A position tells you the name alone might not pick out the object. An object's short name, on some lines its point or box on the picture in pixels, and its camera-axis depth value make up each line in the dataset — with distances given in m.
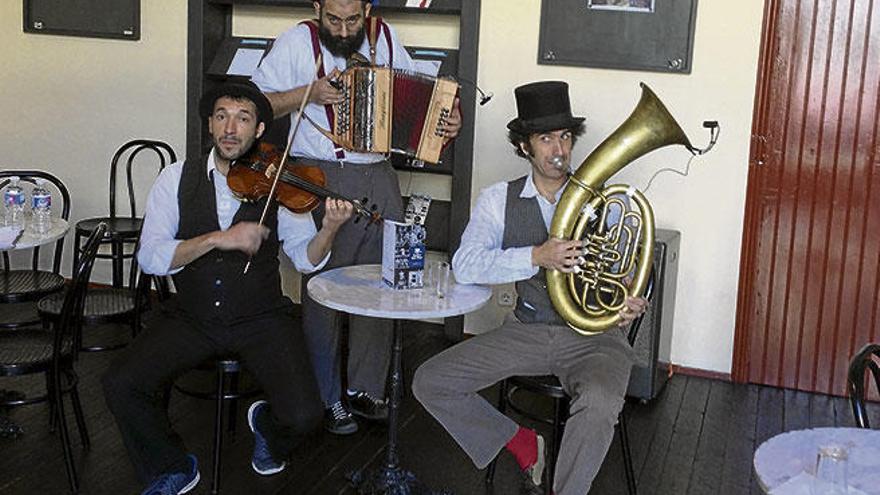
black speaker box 4.30
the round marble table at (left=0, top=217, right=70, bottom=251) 3.79
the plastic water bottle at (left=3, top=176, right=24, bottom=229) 4.04
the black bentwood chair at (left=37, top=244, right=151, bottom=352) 4.10
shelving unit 4.93
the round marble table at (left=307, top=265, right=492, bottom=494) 3.11
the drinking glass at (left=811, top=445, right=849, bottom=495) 1.96
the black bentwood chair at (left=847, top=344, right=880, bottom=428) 2.52
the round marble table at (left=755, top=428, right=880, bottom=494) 2.08
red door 4.46
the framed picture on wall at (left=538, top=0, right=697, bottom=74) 4.60
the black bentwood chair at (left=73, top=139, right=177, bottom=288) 5.04
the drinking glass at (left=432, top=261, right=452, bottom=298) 3.33
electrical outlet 5.09
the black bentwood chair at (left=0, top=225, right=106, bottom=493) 3.40
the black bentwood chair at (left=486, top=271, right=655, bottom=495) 3.21
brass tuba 3.12
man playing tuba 3.09
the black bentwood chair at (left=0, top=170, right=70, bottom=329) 4.01
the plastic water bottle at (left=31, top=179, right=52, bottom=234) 4.07
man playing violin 3.25
